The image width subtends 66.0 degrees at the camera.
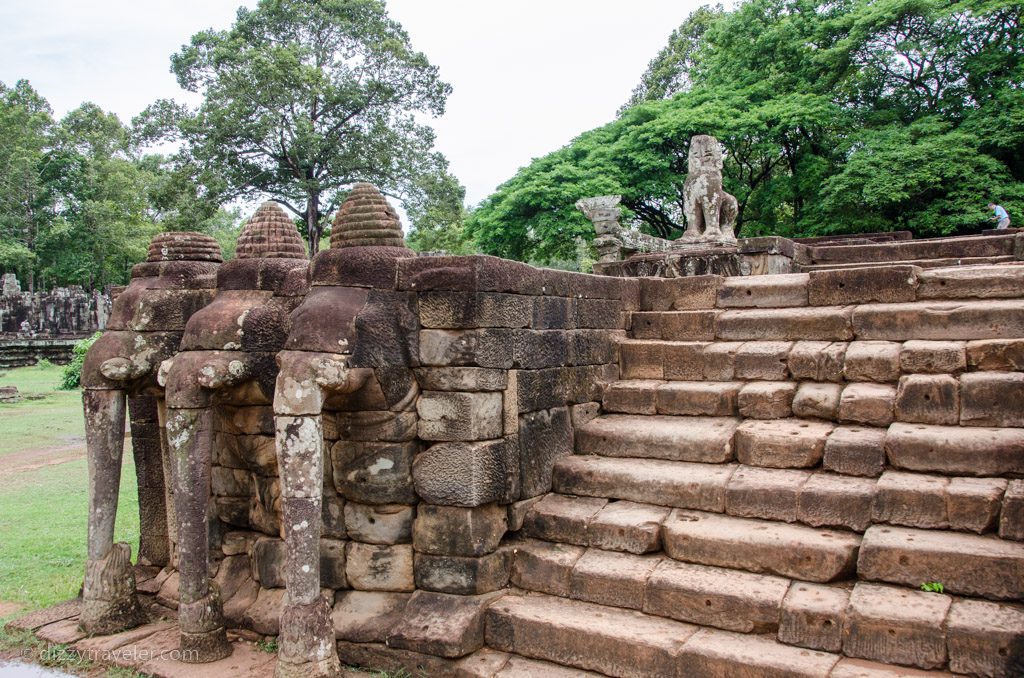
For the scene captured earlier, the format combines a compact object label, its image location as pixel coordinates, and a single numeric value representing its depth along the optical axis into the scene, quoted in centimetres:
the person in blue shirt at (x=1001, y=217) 1617
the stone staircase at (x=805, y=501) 375
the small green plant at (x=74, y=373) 1927
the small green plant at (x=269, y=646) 482
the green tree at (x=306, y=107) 2616
